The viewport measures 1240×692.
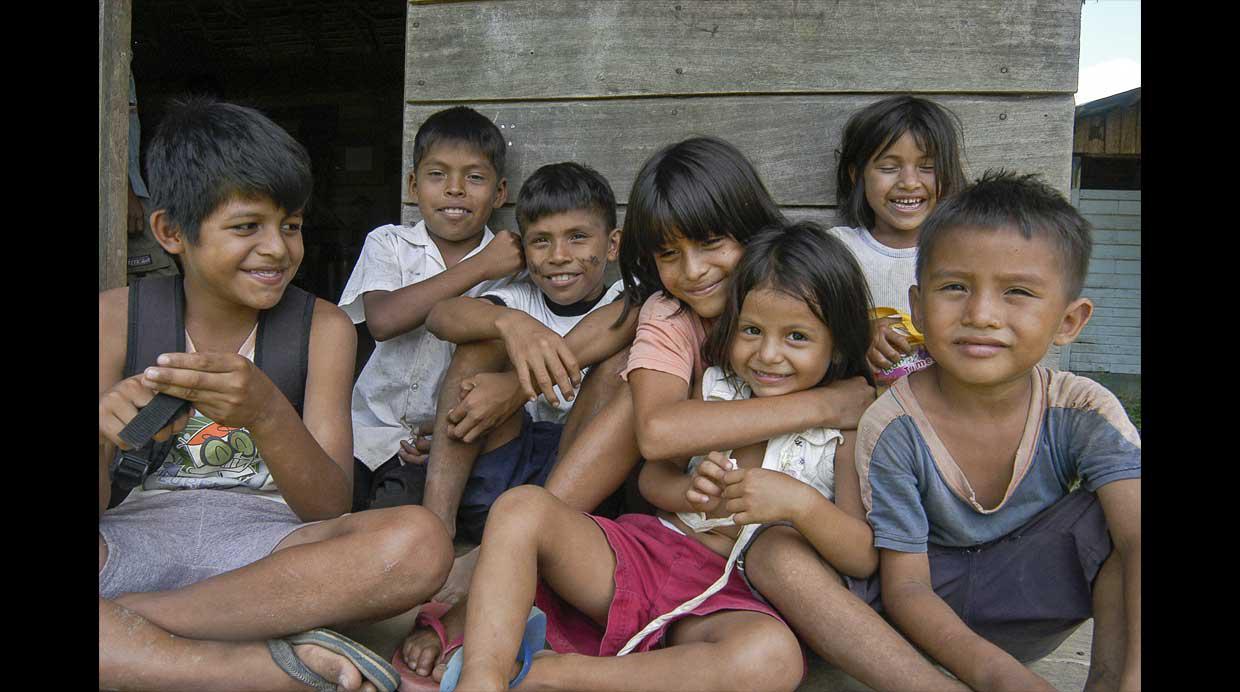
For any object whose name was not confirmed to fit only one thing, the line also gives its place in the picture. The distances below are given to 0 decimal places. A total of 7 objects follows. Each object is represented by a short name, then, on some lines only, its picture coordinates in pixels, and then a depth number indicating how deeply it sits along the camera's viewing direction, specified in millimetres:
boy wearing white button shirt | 2588
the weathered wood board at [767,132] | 2475
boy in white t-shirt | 2211
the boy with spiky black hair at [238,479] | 1470
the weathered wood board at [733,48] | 2482
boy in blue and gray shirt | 1532
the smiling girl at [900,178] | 2336
